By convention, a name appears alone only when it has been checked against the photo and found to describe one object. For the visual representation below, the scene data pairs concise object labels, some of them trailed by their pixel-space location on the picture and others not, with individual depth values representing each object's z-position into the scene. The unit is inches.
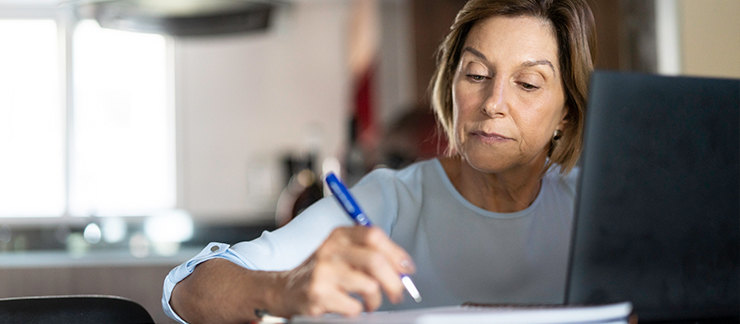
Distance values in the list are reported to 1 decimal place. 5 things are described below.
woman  30.4
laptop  19.4
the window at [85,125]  201.0
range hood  85.4
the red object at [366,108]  158.9
